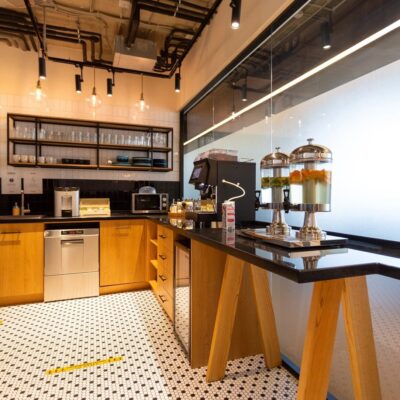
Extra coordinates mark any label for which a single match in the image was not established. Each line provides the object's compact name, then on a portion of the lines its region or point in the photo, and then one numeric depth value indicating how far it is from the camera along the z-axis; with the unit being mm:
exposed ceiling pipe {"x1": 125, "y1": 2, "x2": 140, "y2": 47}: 2829
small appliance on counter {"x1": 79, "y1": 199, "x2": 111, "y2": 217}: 3562
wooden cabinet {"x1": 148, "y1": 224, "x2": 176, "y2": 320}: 2424
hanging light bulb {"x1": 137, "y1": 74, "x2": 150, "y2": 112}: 4233
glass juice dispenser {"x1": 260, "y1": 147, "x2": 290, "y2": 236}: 1677
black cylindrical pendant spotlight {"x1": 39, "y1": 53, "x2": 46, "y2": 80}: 2867
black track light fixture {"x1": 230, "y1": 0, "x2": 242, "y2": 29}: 1981
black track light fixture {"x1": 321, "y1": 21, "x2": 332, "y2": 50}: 1806
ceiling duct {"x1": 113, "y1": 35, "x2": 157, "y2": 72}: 3354
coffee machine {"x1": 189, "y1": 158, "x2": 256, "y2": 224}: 2227
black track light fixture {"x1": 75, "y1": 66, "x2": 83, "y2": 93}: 3598
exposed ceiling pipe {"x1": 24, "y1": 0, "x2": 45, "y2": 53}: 2762
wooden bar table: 1013
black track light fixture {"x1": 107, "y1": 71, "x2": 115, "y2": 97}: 3645
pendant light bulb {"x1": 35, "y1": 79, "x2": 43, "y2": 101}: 3299
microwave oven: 3811
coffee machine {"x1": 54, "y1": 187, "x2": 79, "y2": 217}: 3420
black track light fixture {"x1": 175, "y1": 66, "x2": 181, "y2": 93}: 3446
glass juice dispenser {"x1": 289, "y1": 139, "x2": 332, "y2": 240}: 1446
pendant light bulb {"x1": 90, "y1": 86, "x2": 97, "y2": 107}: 3613
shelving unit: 3641
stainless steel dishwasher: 3180
